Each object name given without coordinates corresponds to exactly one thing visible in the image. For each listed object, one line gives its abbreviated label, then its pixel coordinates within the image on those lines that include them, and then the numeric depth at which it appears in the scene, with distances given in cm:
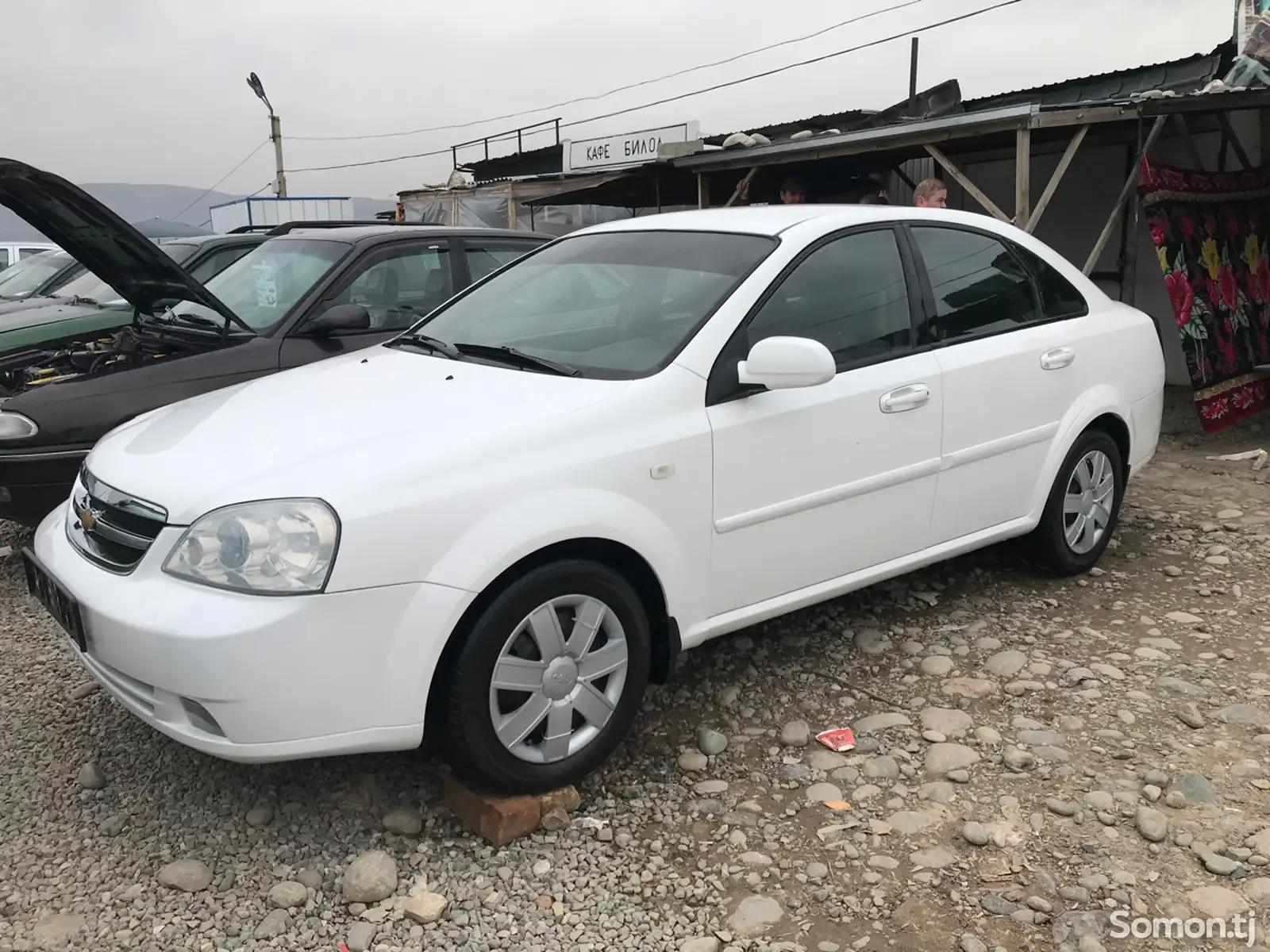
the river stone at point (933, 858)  264
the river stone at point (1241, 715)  334
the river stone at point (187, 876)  258
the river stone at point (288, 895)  253
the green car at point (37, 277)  741
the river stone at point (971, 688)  356
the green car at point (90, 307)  548
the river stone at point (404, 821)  280
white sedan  247
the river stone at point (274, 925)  243
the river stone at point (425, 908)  247
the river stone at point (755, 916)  243
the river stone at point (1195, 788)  290
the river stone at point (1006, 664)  371
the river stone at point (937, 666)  373
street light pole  3256
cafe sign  1266
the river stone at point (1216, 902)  244
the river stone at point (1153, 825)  271
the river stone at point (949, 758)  309
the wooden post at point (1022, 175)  745
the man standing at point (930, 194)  668
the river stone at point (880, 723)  334
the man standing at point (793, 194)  837
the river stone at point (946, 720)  333
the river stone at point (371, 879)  254
